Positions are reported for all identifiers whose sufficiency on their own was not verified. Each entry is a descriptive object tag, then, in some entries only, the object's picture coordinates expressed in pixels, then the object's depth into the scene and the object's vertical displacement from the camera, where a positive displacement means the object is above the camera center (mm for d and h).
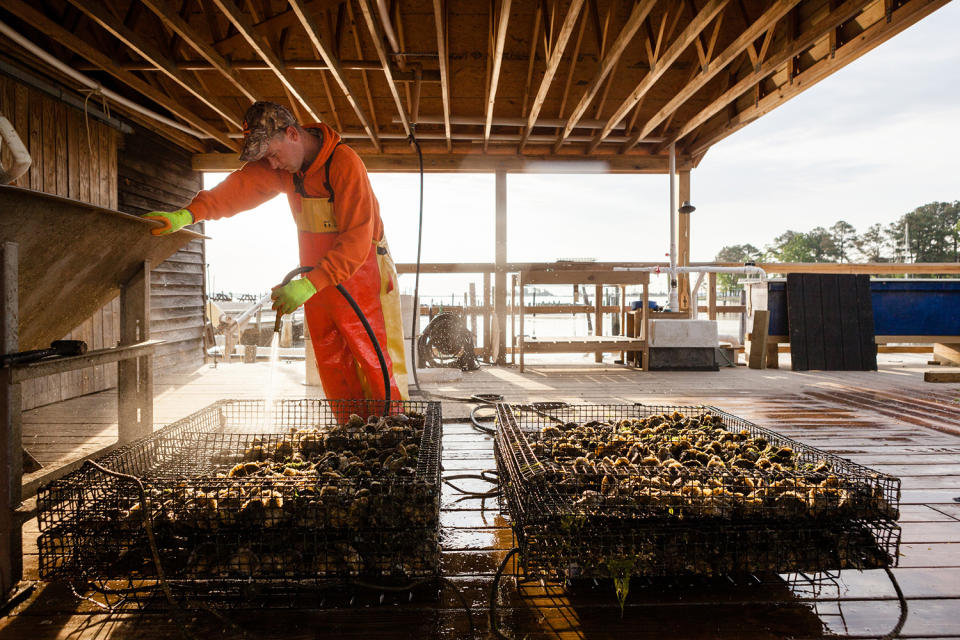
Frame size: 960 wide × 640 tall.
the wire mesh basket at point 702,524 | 1260 -503
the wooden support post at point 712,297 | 7176 +326
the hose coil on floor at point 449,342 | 6578 -270
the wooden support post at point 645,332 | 6195 -140
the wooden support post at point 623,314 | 7034 +93
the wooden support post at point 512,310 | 6552 +130
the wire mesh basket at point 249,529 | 1262 -513
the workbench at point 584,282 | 6102 +348
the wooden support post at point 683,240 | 7299 +1134
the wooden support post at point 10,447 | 1325 -326
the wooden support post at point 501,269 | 6785 +662
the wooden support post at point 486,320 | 7070 +10
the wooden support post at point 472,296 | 7277 +409
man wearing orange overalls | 2150 +426
